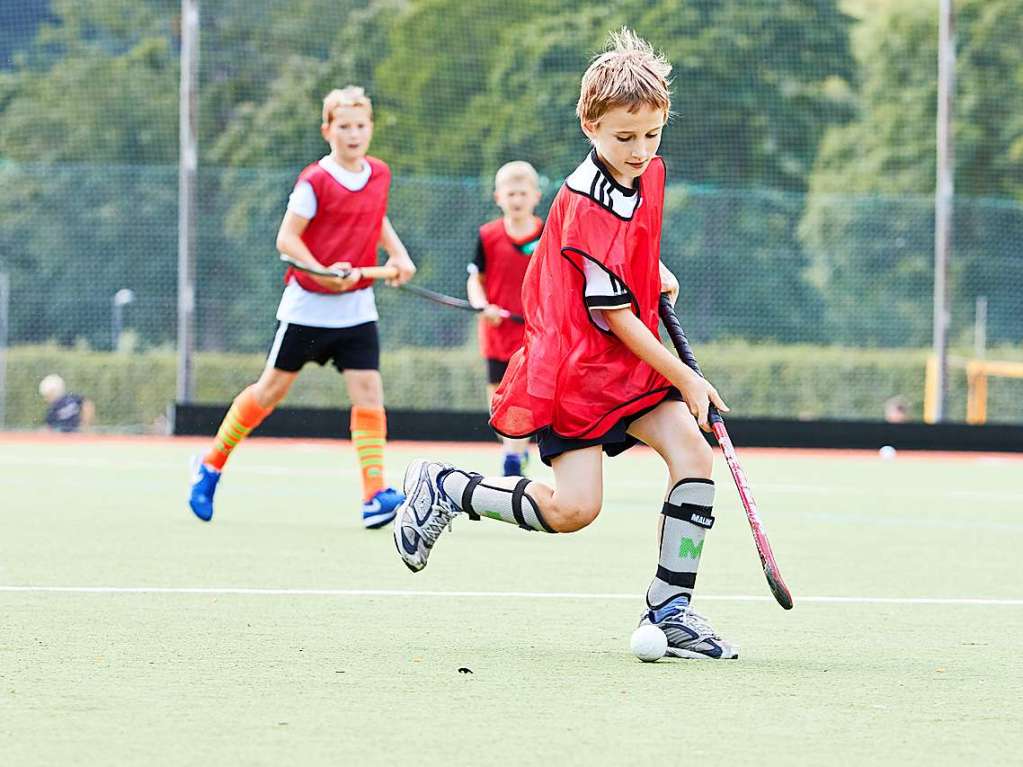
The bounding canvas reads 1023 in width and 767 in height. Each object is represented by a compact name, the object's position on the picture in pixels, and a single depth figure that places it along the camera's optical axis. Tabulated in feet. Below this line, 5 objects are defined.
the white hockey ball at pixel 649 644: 28.50
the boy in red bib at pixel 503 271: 62.64
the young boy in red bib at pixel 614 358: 29.04
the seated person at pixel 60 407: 116.67
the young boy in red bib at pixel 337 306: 50.29
